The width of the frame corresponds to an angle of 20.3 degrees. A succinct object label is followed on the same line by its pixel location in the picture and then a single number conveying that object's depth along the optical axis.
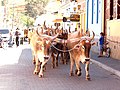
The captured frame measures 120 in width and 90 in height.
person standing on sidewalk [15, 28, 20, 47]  35.64
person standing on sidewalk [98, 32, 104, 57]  21.81
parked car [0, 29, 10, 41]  35.37
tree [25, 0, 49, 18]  88.28
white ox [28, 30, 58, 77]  12.86
